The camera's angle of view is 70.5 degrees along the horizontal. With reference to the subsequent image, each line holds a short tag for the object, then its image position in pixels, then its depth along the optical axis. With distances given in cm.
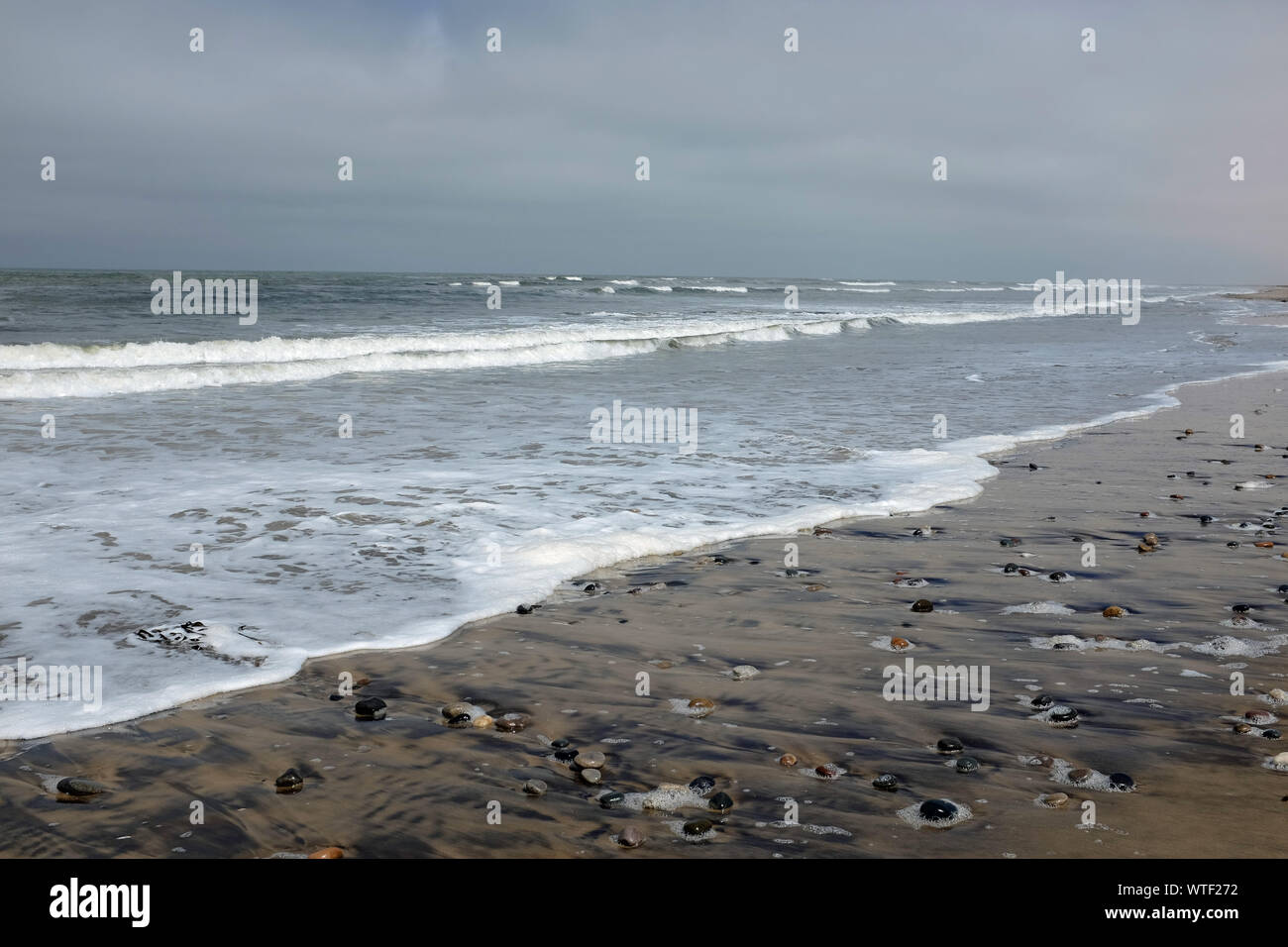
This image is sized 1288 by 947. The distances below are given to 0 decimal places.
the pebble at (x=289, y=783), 304
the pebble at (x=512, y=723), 354
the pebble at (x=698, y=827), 280
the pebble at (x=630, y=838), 273
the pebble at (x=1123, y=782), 304
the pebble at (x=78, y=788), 298
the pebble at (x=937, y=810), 285
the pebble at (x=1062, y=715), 357
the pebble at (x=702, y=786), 305
